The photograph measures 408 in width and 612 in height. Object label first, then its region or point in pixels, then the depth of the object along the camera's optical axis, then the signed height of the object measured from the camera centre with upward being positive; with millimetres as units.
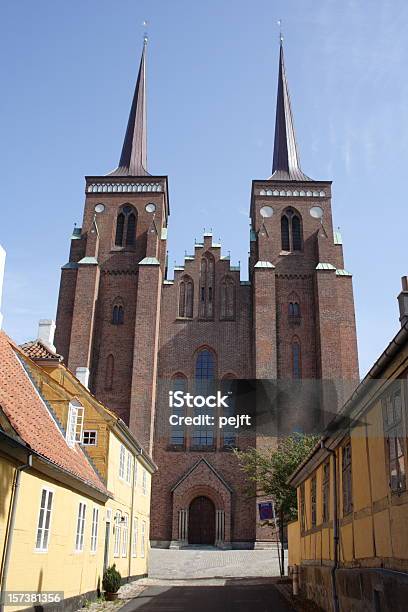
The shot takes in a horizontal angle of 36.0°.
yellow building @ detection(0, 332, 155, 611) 9312 +1129
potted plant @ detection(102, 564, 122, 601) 15742 -902
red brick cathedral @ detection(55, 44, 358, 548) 34562 +12676
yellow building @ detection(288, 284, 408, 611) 7590 +784
